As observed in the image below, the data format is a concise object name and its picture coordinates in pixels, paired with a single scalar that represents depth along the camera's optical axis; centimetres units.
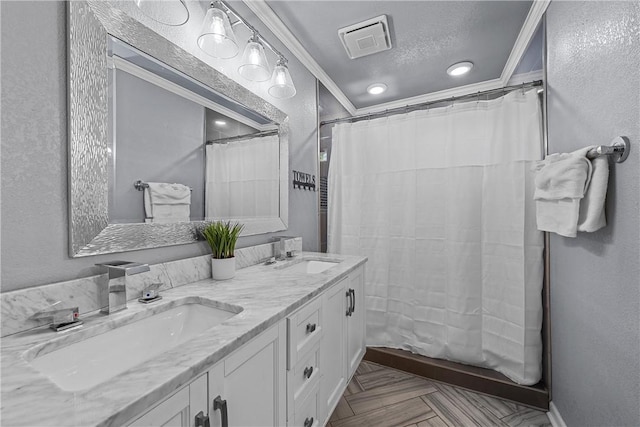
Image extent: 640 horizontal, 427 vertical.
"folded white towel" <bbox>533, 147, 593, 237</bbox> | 104
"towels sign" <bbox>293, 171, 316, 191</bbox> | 195
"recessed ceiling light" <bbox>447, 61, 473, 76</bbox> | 212
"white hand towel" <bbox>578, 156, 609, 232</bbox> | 96
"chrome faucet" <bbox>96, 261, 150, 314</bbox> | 76
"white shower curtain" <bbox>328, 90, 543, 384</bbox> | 160
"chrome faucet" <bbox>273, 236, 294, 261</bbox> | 164
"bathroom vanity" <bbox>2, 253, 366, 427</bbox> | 42
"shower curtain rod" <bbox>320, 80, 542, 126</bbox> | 162
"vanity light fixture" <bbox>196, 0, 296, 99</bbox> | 113
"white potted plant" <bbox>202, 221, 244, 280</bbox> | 114
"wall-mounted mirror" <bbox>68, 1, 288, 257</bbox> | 78
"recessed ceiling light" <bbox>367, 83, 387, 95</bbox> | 245
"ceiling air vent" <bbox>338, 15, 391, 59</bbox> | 167
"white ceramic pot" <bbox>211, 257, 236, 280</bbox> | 113
